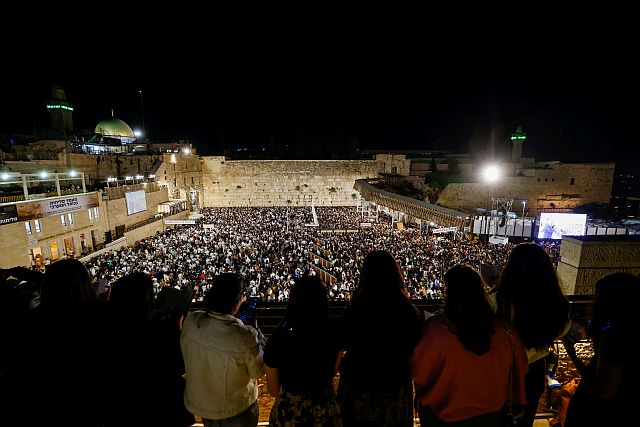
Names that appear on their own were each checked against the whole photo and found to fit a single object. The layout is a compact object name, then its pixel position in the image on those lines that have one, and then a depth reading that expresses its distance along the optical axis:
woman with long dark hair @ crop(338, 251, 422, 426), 1.75
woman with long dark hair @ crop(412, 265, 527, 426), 1.64
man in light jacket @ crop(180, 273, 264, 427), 1.79
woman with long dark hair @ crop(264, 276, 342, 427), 1.68
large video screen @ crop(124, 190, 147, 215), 18.94
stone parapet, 4.78
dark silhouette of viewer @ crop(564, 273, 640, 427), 1.56
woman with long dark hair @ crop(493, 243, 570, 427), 1.90
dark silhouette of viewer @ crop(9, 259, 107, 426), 1.81
